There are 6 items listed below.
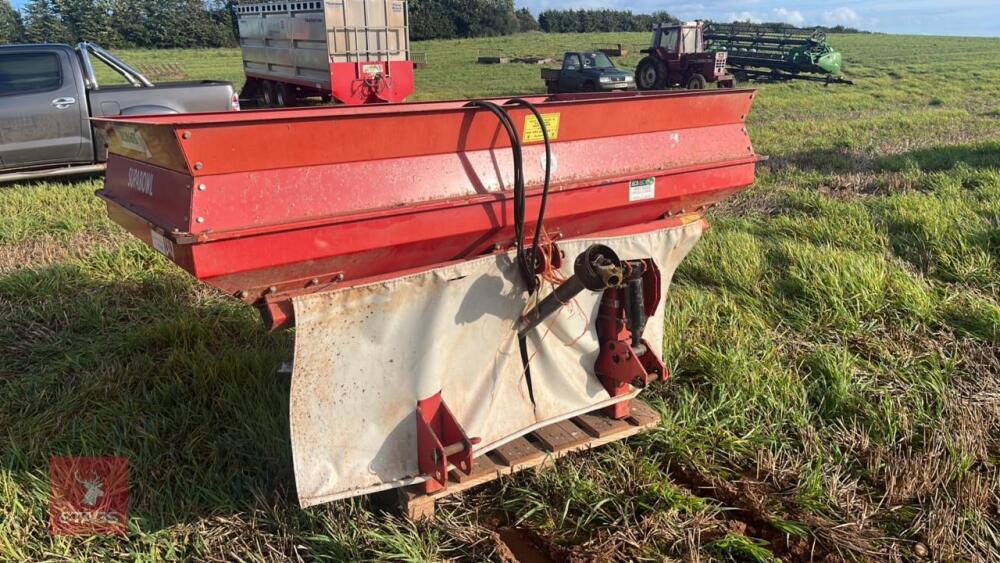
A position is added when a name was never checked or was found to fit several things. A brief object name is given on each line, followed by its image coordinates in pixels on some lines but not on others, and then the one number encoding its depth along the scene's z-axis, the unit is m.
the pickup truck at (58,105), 6.91
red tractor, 20.44
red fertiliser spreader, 2.20
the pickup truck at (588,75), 18.00
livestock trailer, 12.95
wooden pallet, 2.56
